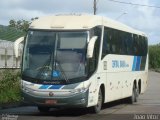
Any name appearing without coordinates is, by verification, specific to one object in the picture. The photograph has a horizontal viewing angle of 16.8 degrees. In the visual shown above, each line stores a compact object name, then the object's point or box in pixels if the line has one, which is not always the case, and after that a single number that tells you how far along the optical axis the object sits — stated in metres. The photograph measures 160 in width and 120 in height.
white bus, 17.00
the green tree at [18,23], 84.27
